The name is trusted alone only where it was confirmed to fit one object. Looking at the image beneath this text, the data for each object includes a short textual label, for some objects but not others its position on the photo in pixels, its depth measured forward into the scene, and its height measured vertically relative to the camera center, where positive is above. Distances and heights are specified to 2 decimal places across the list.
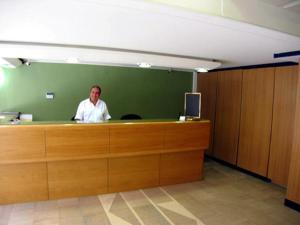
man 3.99 -0.27
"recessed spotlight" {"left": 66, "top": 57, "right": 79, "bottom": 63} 3.77 +0.62
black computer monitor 4.23 -0.15
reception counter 3.07 -0.94
